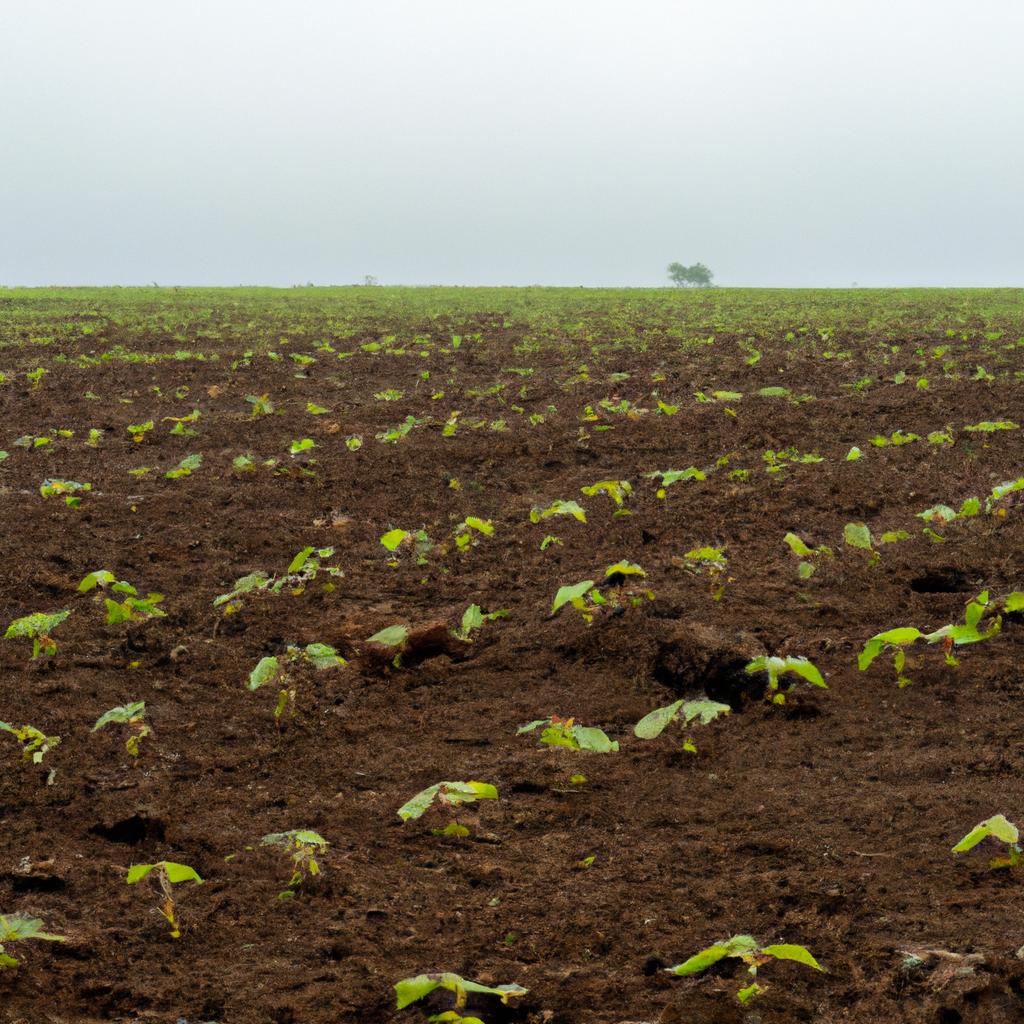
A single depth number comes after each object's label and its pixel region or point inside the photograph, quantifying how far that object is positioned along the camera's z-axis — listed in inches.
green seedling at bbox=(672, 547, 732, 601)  396.8
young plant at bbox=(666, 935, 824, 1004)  171.2
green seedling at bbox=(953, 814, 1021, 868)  192.9
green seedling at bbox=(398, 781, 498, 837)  228.7
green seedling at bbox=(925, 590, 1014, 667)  290.2
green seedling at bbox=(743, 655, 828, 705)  277.3
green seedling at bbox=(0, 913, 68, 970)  197.3
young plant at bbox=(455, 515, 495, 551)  457.7
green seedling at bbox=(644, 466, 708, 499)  520.1
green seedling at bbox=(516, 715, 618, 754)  273.1
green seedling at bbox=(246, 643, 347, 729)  314.0
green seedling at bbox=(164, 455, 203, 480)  599.8
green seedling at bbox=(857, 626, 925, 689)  270.4
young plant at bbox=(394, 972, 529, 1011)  170.4
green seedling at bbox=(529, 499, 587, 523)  463.5
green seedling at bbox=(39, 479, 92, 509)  554.3
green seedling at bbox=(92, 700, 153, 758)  290.2
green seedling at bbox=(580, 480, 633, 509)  501.7
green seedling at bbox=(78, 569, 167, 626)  375.6
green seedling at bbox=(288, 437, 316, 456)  631.8
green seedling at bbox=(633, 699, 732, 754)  279.6
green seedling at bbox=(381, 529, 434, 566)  453.7
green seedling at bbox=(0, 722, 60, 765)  285.7
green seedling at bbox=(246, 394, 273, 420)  778.8
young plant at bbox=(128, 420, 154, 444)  704.4
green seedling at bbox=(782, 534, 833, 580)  386.3
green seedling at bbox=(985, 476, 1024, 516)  412.8
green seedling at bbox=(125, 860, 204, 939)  205.3
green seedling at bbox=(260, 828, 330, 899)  222.2
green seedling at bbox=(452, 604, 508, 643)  364.5
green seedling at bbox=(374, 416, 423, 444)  674.2
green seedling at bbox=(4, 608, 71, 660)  352.8
